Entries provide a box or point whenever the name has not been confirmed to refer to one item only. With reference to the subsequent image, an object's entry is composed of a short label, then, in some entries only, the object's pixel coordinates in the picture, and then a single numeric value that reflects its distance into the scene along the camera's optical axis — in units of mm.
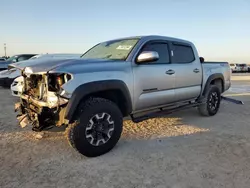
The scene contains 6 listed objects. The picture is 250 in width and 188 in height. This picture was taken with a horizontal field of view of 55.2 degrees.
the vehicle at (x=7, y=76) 10468
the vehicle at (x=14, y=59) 14680
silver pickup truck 3377
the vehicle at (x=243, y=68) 36531
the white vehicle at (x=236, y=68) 36612
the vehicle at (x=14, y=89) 6998
